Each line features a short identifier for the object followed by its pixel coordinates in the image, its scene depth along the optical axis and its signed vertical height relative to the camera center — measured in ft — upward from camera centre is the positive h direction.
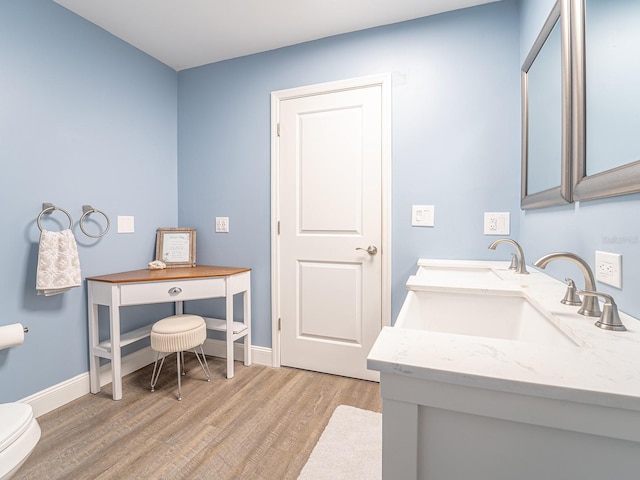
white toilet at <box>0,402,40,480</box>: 3.19 -2.24
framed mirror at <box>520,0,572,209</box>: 3.54 +1.68
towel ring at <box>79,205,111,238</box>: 6.34 +0.42
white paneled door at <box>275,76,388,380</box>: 6.81 +0.15
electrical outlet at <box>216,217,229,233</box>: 8.14 +0.27
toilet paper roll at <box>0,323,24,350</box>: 4.82 -1.62
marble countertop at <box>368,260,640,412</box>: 1.49 -0.74
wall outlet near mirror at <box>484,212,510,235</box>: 5.96 +0.22
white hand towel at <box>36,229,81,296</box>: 5.38 -0.53
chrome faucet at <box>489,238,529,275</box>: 4.71 -0.40
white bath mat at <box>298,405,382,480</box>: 4.28 -3.33
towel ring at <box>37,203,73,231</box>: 5.50 +0.46
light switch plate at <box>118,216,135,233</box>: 7.17 +0.25
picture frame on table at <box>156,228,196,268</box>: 7.98 -0.33
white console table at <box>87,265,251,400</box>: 6.12 -1.29
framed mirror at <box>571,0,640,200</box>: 2.42 +1.24
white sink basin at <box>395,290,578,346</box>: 3.59 -0.99
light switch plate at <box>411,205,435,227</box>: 6.41 +0.41
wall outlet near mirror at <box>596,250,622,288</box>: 2.67 -0.31
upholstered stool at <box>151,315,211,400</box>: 6.17 -2.06
